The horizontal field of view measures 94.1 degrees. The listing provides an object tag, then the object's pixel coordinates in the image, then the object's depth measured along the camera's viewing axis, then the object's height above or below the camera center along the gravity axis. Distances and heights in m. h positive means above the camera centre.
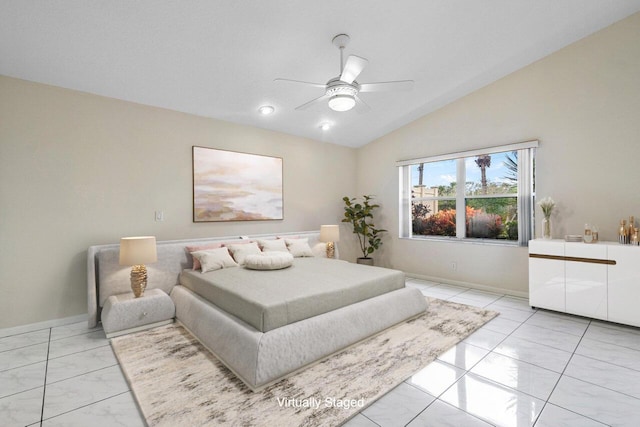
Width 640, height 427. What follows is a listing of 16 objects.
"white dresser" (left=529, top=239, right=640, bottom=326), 3.07 -0.74
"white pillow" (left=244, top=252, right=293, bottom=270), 3.55 -0.56
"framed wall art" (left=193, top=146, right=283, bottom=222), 4.26 +0.45
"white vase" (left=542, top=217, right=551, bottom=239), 3.80 -0.19
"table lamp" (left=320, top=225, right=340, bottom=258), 5.06 -0.32
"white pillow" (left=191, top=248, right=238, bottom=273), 3.58 -0.54
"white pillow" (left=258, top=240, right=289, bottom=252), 4.31 -0.45
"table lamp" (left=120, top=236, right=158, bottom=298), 3.12 -0.43
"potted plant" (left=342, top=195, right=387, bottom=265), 5.86 -0.18
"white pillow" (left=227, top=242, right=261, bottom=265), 3.90 -0.48
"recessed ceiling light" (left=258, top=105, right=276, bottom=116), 4.16 +1.49
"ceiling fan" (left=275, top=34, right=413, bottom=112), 2.63 +1.21
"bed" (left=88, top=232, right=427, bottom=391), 2.25 -0.86
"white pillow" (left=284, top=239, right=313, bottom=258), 4.53 -0.51
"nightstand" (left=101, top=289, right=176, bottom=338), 2.96 -1.01
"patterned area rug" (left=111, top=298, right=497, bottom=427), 1.82 -1.22
